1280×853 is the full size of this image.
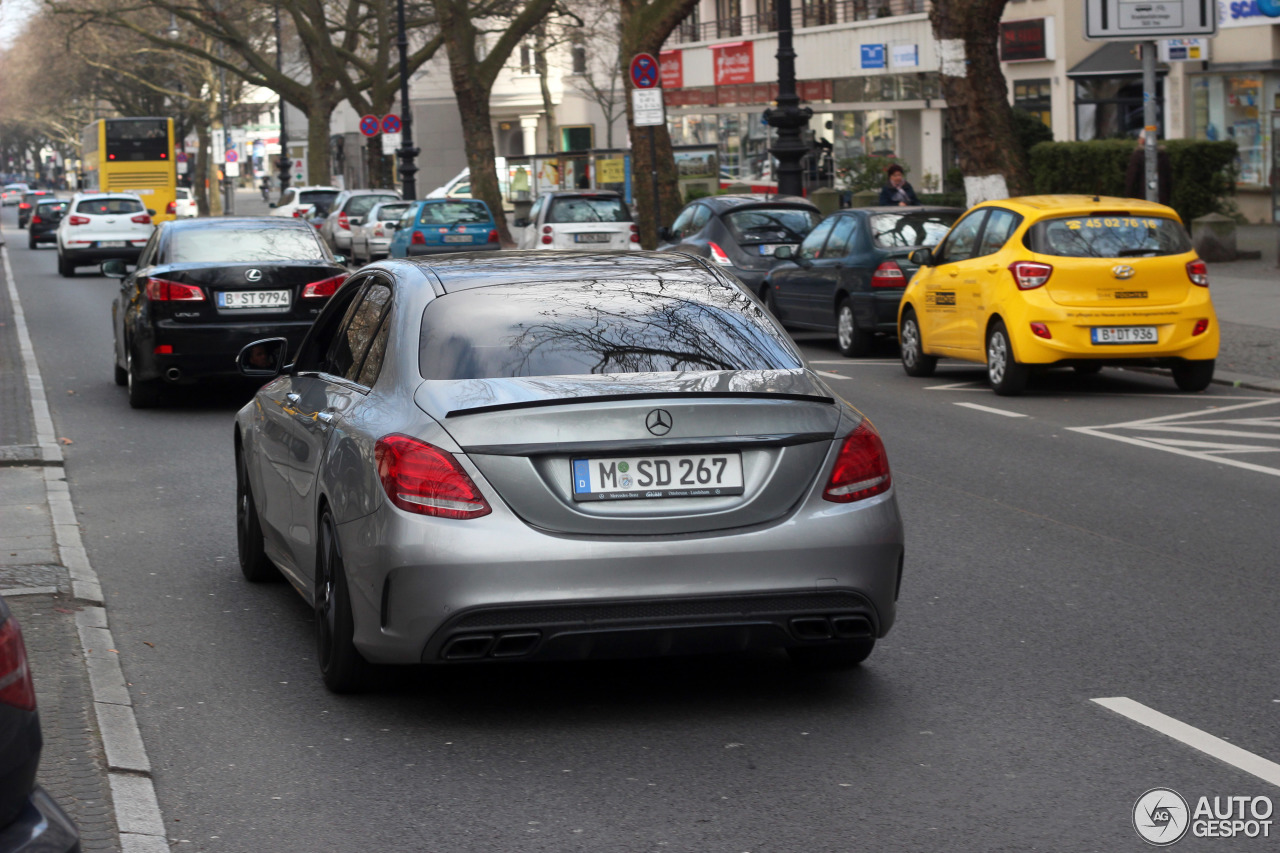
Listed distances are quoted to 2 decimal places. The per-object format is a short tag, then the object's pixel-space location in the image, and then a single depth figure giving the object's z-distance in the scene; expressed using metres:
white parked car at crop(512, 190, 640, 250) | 31.16
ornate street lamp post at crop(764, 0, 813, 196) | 26.77
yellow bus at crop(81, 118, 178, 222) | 61.31
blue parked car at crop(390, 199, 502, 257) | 35.50
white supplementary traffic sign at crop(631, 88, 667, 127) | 28.23
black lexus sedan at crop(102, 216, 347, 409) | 14.47
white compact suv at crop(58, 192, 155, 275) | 39.16
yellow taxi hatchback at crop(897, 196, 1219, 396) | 14.28
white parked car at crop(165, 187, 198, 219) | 64.62
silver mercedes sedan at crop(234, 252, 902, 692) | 5.37
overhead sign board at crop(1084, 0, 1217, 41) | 17.91
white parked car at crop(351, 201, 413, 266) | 40.03
